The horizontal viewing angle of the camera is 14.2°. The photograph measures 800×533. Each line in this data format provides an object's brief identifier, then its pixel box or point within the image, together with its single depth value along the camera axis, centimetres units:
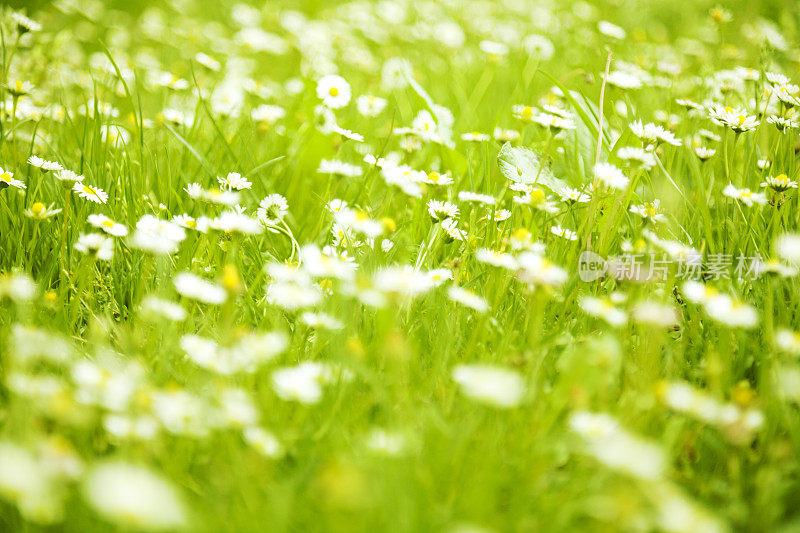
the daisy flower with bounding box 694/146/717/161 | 204
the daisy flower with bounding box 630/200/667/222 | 203
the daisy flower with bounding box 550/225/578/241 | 203
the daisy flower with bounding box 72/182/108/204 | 200
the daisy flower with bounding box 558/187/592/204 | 203
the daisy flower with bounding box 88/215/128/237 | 195
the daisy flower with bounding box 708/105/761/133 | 206
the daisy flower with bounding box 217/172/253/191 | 202
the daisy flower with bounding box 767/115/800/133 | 206
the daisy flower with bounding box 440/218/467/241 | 202
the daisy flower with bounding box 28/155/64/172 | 200
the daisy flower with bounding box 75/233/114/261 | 194
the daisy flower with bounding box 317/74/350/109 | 213
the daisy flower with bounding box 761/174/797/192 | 202
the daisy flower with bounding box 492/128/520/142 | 215
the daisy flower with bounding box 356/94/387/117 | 218
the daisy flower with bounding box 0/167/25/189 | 200
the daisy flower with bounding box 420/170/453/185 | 206
